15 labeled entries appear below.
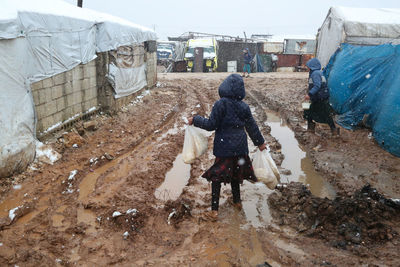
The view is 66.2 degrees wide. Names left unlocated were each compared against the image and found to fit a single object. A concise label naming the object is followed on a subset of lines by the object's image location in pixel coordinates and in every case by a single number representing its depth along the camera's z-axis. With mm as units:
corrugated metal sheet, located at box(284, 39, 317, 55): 26516
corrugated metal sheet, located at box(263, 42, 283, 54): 27109
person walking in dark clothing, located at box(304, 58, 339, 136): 6316
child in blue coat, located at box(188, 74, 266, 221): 3451
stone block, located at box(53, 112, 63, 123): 6250
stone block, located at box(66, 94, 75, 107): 6802
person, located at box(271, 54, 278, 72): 24491
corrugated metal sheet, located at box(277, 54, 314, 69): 24969
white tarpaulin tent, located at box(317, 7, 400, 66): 12273
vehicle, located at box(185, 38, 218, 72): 22047
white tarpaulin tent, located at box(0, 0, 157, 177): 4477
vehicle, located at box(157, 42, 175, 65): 28675
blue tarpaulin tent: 5898
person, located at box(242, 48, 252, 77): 18280
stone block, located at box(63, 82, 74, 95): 6652
